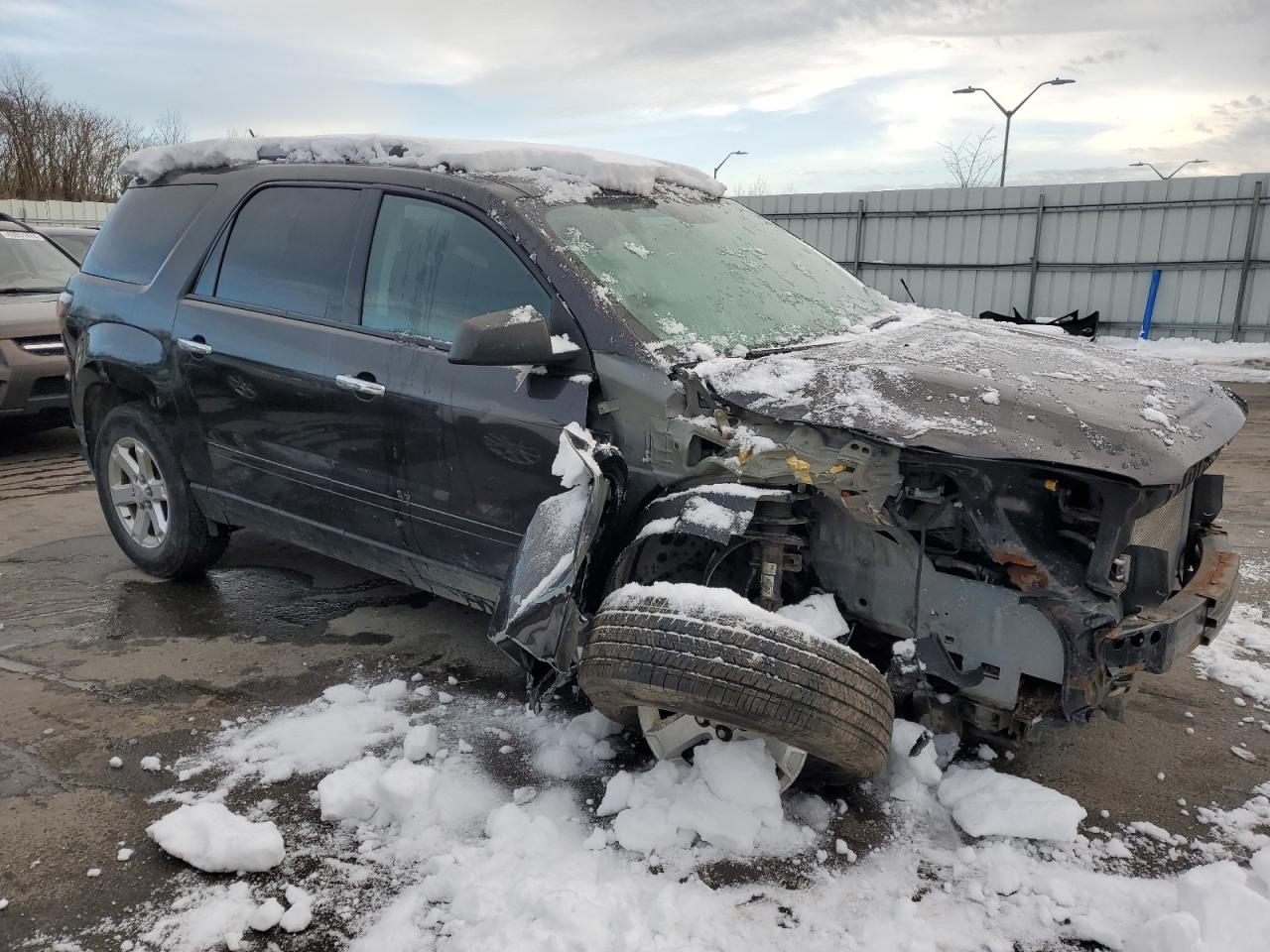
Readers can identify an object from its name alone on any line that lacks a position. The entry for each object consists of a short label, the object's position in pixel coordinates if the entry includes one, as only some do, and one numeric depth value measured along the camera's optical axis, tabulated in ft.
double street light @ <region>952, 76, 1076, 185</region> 63.62
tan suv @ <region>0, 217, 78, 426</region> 23.25
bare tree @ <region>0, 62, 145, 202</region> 107.96
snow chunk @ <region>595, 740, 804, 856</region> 8.25
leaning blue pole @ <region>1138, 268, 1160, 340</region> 51.75
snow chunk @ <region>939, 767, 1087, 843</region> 8.50
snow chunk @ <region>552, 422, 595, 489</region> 8.77
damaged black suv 7.84
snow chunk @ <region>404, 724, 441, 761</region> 9.59
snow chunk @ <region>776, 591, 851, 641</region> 8.32
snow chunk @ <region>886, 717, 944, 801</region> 9.13
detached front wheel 7.58
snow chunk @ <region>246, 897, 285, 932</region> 7.36
